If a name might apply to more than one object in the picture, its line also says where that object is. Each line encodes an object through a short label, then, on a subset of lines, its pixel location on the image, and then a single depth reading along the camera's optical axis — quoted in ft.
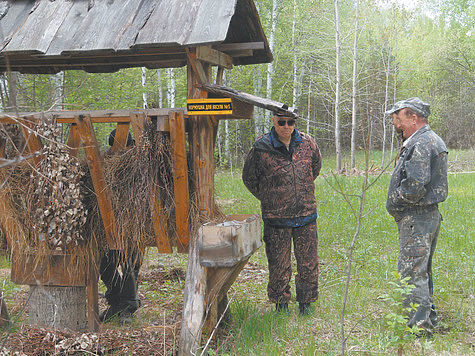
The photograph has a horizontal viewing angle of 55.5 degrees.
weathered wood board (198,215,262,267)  12.42
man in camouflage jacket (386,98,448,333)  13.83
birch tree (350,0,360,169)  58.70
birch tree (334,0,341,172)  60.02
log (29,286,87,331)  14.30
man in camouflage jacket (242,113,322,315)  15.99
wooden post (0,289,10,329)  15.87
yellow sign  12.39
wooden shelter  12.28
